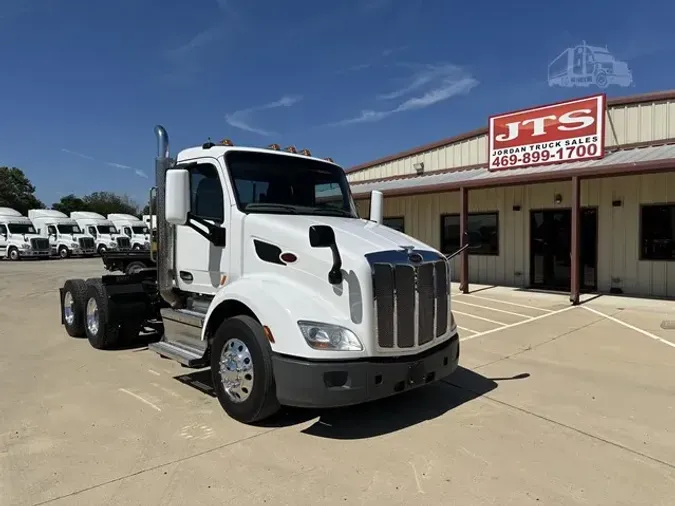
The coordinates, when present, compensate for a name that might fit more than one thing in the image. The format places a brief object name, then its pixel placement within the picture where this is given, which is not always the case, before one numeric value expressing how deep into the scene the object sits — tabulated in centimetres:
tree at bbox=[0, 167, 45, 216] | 7419
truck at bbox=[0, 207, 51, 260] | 3006
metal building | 1173
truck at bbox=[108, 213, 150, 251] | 3509
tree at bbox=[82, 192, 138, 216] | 8590
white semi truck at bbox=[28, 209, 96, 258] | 3209
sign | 1253
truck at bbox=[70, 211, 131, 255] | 3269
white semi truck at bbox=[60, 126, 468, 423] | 373
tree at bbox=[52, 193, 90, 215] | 8315
